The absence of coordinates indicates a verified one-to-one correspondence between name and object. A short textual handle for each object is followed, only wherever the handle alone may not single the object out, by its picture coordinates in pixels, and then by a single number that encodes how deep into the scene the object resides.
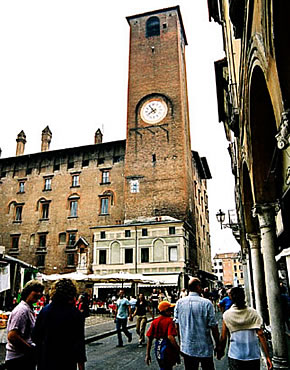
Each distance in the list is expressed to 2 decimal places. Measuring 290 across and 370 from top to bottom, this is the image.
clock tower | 33.75
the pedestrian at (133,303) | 20.13
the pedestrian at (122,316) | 10.92
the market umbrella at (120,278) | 22.16
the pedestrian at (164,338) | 4.84
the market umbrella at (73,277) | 23.03
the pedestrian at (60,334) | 3.53
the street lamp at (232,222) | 21.36
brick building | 32.12
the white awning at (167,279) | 28.91
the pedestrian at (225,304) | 10.79
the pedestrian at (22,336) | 4.20
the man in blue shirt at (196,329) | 4.32
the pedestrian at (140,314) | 11.63
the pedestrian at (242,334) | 4.07
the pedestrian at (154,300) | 21.43
